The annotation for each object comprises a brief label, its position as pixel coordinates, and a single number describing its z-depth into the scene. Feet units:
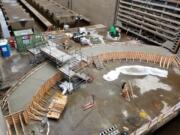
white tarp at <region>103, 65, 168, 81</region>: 27.27
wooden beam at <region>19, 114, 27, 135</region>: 17.73
